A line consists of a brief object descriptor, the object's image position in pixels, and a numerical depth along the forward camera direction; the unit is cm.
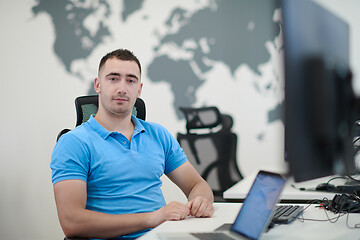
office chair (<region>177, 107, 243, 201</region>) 306
